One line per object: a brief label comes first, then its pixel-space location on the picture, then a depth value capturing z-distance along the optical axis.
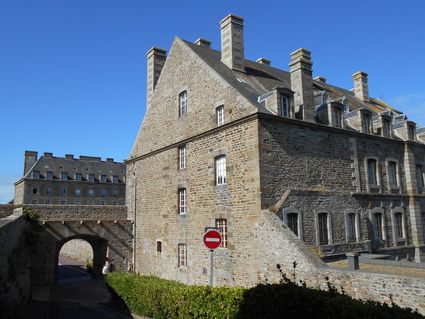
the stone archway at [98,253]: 23.74
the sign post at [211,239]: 10.00
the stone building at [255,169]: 14.79
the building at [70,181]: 53.25
